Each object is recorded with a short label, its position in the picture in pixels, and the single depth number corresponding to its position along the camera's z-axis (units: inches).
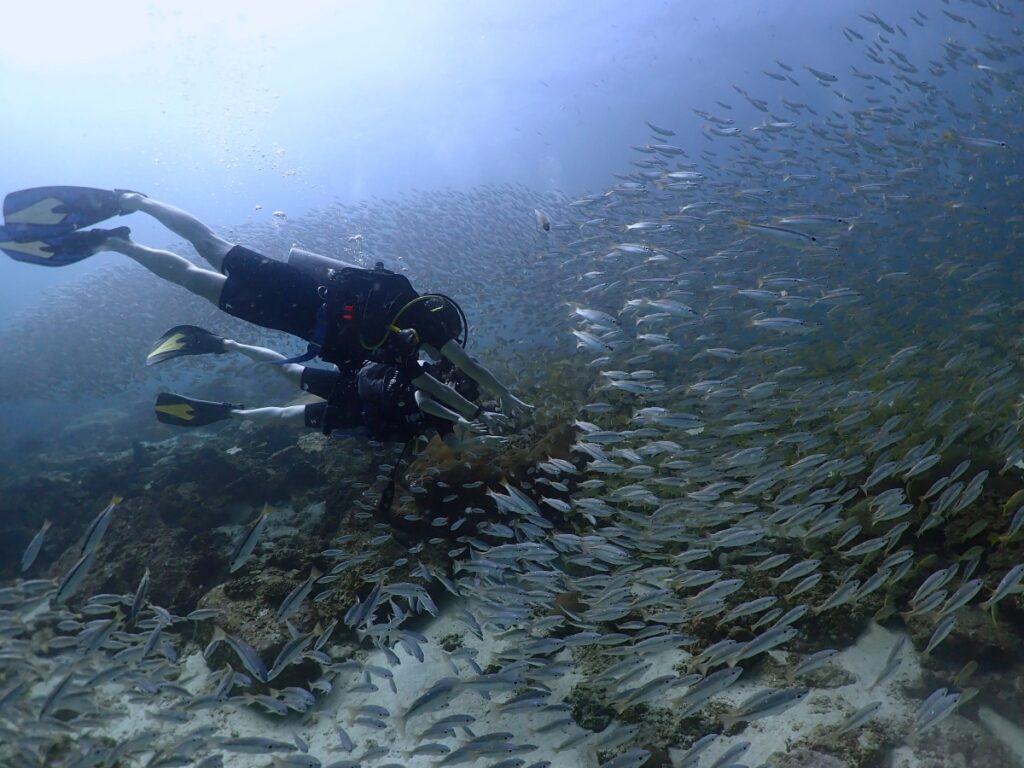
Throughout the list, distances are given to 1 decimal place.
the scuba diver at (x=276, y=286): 228.7
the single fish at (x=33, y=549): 205.7
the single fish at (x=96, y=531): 172.6
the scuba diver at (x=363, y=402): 242.8
